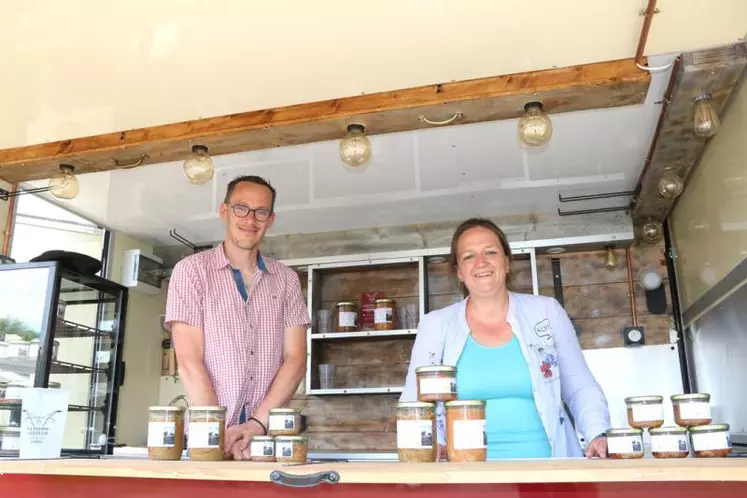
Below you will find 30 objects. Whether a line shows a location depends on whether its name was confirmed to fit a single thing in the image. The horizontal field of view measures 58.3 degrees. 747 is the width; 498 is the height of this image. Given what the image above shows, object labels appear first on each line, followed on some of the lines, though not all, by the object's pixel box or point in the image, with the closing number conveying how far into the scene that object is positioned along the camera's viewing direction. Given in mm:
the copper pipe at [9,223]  3467
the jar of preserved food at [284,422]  1460
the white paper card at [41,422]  1610
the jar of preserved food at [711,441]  1271
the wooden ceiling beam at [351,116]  2387
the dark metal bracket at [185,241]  4352
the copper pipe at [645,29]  2004
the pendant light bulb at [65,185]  2949
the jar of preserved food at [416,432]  1266
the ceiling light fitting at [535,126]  2424
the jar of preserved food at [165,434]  1474
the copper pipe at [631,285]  3936
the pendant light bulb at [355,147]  2600
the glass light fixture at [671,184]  3275
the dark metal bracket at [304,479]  1154
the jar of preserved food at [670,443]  1271
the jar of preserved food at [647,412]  1379
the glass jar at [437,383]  1350
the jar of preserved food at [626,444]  1281
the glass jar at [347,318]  3975
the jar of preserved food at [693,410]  1339
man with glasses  1967
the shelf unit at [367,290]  3855
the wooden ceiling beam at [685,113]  2291
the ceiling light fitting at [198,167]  2738
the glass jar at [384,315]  3908
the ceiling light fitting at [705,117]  2471
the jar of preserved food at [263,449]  1436
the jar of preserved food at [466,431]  1239
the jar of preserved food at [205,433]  1457
